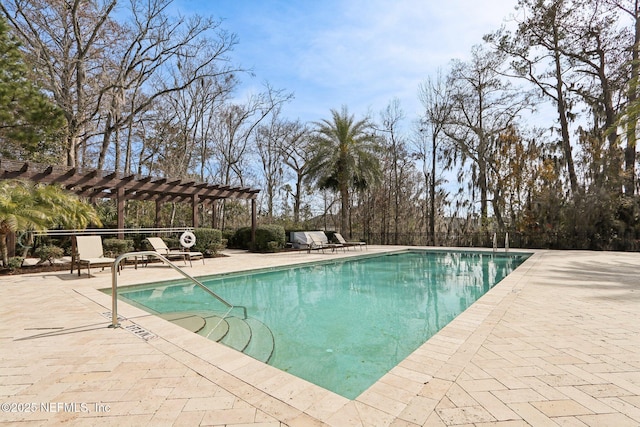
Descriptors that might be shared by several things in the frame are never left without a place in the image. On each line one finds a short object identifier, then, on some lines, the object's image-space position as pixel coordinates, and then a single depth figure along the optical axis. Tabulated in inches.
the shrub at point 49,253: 333.7
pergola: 351.6
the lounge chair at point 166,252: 355.3
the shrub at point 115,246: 362.6
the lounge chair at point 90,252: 278.4
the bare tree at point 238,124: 879.1
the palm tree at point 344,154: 673.6
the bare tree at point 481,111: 721.0
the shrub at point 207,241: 462.0
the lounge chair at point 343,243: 595.2
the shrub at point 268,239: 564.4
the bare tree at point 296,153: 945.5
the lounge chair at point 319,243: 567.2
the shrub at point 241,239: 624.7
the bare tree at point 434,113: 768.3
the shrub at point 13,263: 303.1
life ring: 380.0
